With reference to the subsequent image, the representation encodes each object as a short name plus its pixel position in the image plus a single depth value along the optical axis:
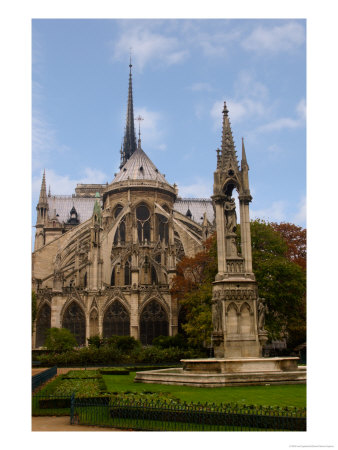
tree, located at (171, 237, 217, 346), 34.16
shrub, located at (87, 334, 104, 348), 41.25
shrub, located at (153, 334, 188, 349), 42.62
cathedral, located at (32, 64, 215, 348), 52.59
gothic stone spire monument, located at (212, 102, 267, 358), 17.33
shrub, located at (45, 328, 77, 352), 40.47
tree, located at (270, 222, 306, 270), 42.44
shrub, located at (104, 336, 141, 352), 40.16
